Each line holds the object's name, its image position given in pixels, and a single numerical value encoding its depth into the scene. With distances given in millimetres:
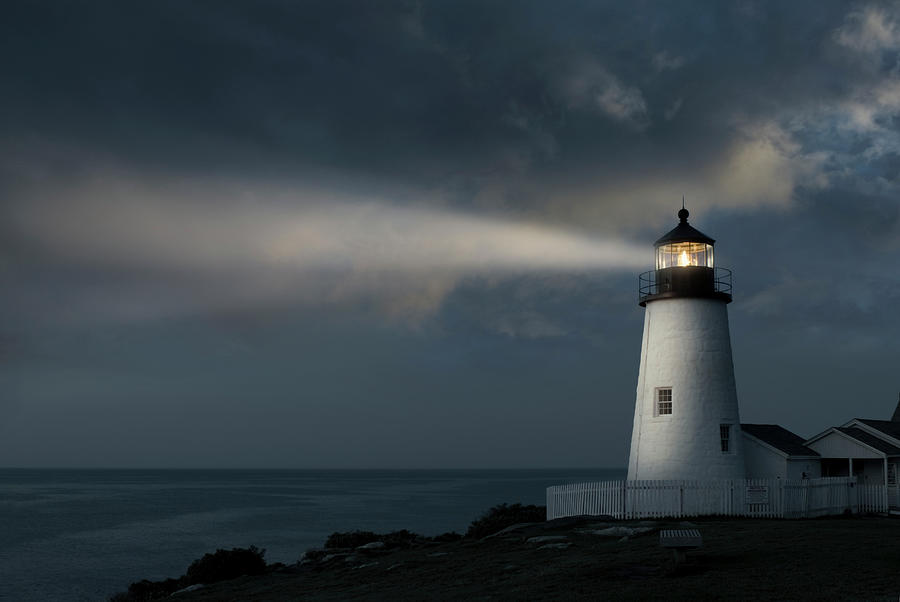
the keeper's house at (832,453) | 32562
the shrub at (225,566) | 28344
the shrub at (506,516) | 28156
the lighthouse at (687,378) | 30297
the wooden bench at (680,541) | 16453
